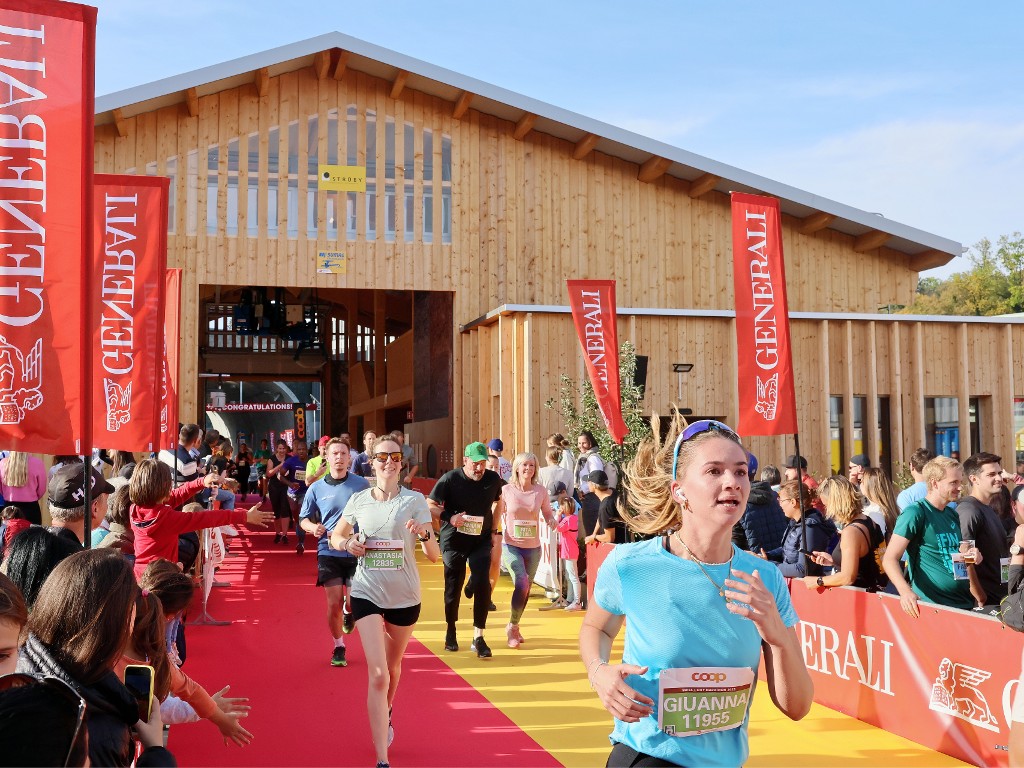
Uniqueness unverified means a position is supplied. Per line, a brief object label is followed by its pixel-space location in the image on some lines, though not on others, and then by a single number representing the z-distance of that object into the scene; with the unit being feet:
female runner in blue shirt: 8.54
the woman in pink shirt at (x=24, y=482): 29.12
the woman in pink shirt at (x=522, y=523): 31.76
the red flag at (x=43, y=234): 15.19
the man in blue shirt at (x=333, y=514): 26.45
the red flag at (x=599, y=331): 46.57
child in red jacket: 19.20
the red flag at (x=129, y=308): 23.09
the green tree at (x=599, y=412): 54.19
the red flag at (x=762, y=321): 29.55
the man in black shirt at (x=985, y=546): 20.16
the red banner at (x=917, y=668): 18.11
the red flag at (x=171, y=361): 35.50
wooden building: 66.85
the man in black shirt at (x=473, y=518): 29.22
